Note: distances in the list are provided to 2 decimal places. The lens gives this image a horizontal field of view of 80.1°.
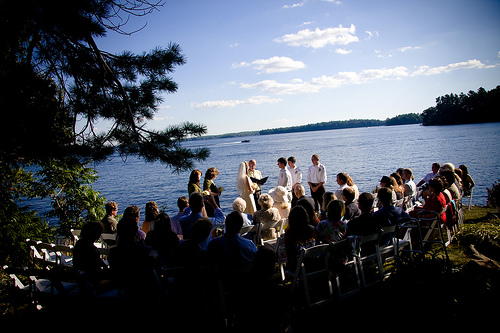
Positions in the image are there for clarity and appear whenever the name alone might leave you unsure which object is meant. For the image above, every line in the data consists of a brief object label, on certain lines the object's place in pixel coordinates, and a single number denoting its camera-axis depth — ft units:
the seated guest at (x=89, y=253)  12.19
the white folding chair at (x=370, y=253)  13.44
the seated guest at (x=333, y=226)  14.06
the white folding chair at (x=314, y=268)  11.80
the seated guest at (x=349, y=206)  17.93
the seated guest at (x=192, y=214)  16.46
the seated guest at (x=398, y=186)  23.03
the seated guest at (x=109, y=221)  17.69
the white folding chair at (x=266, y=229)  16.56
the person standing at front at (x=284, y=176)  28.89
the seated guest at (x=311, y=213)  16.51
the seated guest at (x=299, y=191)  20.83
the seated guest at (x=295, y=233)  13.20
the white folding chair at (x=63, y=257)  13.01
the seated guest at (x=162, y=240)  13.65
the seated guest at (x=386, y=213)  15.55
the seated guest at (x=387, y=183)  21.68
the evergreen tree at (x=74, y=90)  11.03
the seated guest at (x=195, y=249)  11.55
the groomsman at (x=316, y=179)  29.71
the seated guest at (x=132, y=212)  16.06
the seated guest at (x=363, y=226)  14.37
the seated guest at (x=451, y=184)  21.45
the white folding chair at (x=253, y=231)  15.52
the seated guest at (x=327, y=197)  18.99
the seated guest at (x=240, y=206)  17.51
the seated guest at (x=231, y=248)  12.17
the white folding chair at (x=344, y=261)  12.79
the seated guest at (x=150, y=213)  16.90
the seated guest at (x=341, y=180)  22.61
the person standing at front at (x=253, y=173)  28.59
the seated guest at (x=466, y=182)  29.12
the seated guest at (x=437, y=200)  18.15
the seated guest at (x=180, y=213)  17.83
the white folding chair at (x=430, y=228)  17.96
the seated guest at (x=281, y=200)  21.18
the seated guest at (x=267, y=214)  17.35
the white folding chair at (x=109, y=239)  15.81
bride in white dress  25.82
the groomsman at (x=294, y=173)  30.83
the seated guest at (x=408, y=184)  24.70
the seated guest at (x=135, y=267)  10.94
